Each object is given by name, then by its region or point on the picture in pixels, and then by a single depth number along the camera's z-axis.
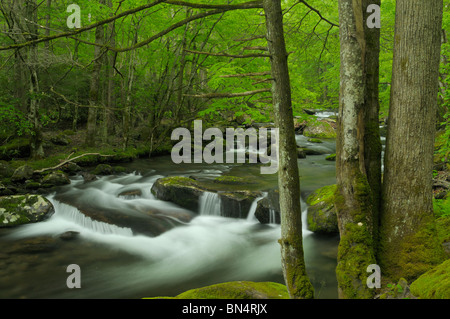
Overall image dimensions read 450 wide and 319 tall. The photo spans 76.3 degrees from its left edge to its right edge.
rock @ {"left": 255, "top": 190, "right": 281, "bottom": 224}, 8.34
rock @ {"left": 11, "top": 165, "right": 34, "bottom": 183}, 10.12
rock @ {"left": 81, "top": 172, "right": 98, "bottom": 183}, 11.37
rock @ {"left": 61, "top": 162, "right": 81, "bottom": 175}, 11.99
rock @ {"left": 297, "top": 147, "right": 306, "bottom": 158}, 15.77
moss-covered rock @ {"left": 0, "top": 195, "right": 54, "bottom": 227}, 7.65
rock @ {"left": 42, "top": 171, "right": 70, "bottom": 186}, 10.45
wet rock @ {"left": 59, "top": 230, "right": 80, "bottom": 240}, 7.30
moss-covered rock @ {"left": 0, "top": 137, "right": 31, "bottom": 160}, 12.22
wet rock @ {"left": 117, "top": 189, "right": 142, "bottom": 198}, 10.07
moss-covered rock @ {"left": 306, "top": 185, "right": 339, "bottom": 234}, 7.34
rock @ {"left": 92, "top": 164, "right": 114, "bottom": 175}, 12.34
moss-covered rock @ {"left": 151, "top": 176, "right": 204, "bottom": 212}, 9.21
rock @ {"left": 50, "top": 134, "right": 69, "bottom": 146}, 15.39
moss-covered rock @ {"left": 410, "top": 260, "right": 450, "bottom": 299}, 2.53
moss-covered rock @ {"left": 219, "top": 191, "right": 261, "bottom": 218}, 8.74
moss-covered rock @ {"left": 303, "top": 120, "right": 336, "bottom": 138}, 23.02
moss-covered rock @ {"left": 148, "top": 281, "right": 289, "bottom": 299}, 3.57
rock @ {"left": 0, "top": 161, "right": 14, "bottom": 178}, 10.17
